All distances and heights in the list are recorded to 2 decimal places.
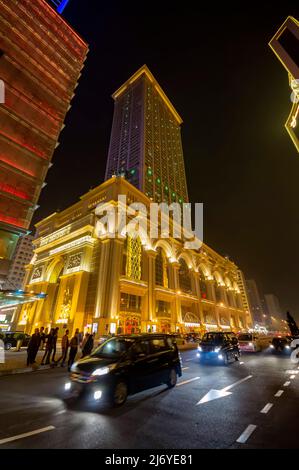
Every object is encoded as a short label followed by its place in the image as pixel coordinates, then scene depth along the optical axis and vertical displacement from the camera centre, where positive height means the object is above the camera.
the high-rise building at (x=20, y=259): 98.12 +37.62
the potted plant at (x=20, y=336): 21.05 +0.74
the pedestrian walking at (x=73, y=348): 11.80 -0.24
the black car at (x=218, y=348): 13.20 -0.31
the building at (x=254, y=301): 155.88 +28.90
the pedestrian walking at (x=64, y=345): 12.55 -0.07
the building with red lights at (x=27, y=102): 19.30 +23.41
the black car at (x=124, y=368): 5.72 -0.69
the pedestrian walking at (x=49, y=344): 12.24 +0.00
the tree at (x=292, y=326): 35.00 +2.40
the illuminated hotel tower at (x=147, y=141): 63.88 +64.97
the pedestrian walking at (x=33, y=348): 11.58 -0.19
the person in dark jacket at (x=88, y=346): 12.93 -0.13
